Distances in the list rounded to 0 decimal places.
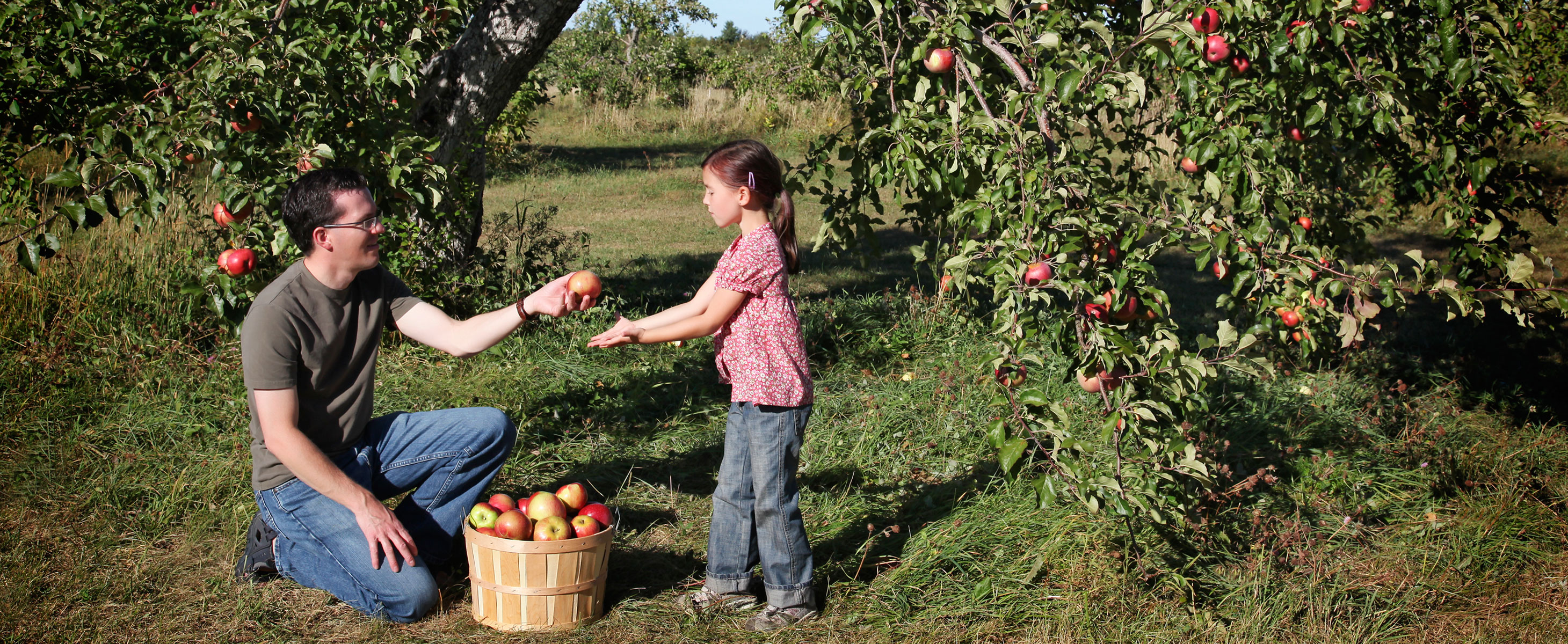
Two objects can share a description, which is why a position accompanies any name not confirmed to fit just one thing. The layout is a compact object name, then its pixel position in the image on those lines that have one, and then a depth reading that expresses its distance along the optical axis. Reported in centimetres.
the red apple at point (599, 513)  255
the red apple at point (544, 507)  251
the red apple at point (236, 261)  258
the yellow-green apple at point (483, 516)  250
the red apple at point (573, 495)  262
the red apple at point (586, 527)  244
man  237
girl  237
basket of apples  232
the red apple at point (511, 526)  240
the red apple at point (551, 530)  239
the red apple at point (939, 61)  249
